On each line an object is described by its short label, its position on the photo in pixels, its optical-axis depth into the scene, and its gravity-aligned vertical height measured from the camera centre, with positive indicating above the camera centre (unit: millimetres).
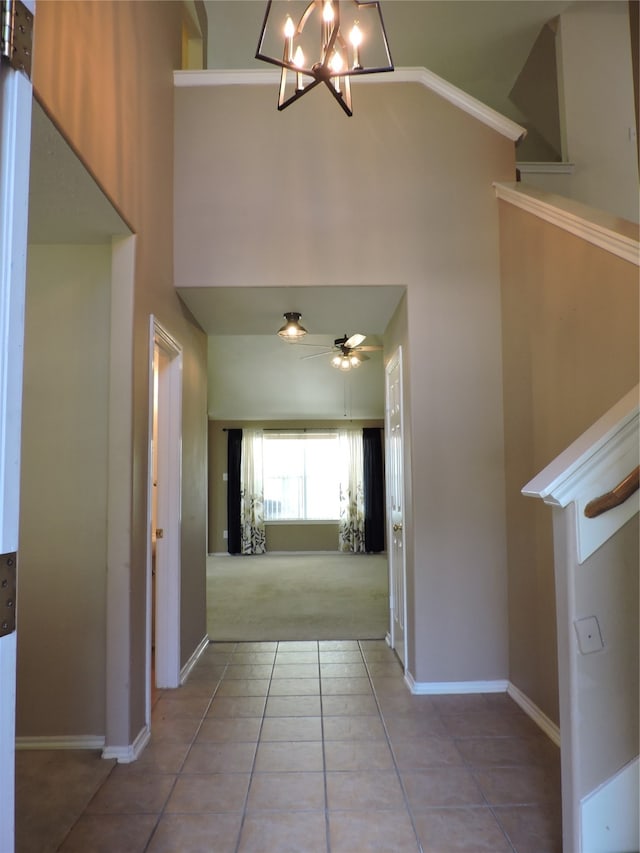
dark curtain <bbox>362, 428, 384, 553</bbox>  9242 -400
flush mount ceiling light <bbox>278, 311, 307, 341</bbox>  3763 +965
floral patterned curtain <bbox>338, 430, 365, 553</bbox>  9258 -468
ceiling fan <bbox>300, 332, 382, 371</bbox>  5298 +1178
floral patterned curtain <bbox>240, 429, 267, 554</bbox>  9281 -613
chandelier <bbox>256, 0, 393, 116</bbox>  1790 +1447
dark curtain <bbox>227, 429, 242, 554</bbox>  9305 -451
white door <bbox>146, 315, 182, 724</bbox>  3232 -274
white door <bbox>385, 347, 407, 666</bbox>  3572 -257
